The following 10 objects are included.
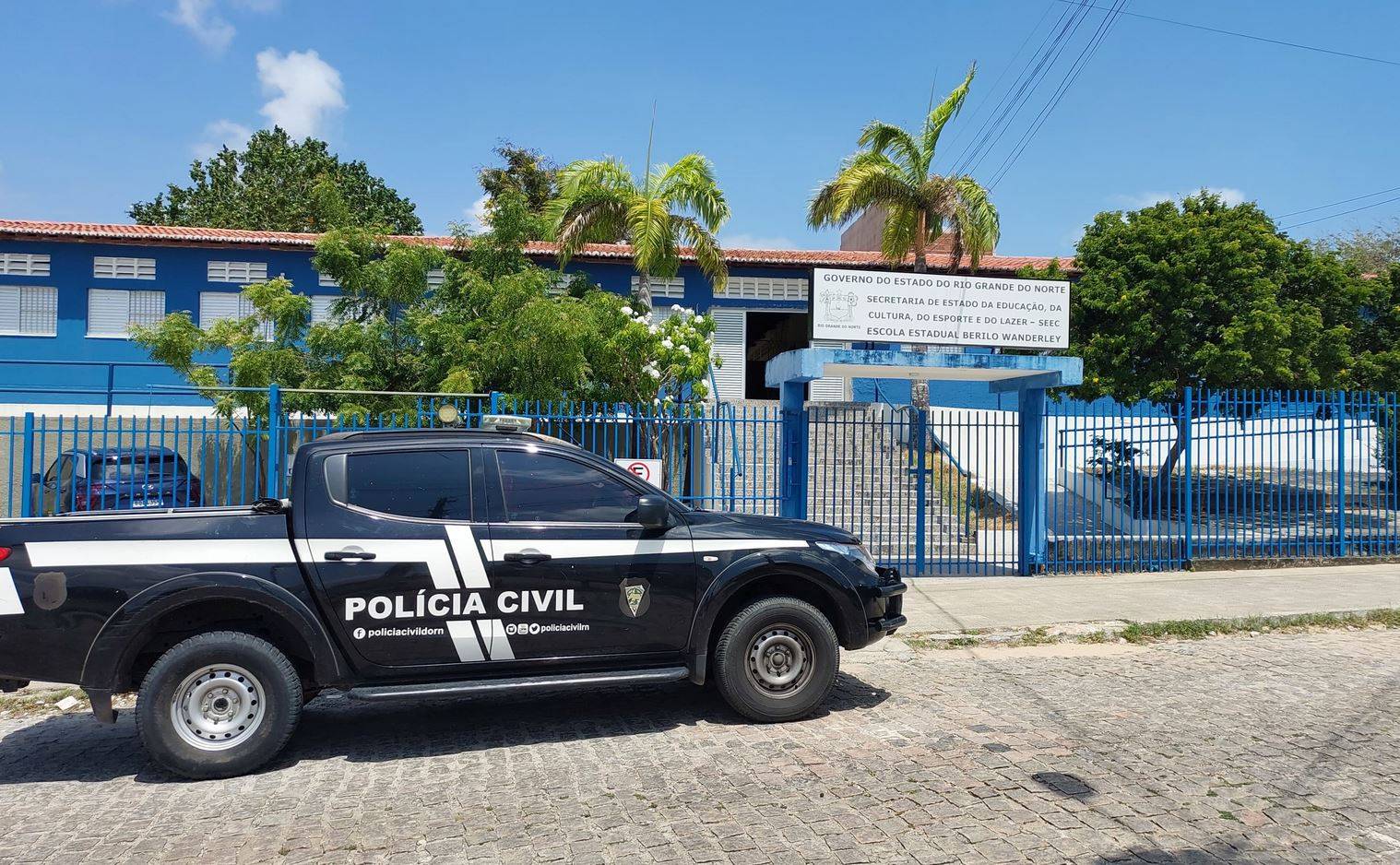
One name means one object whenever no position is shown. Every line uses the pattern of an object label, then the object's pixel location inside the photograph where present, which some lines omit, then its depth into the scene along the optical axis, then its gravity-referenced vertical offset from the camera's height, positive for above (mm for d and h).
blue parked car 11109 -380
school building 20453 +3778
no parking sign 10438 -126
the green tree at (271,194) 31312 +9133
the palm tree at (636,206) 15320 +4076
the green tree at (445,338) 12258 +1610
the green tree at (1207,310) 14336 +2389
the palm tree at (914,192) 16016 +4536
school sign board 10875 +1765
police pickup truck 4984 -788
